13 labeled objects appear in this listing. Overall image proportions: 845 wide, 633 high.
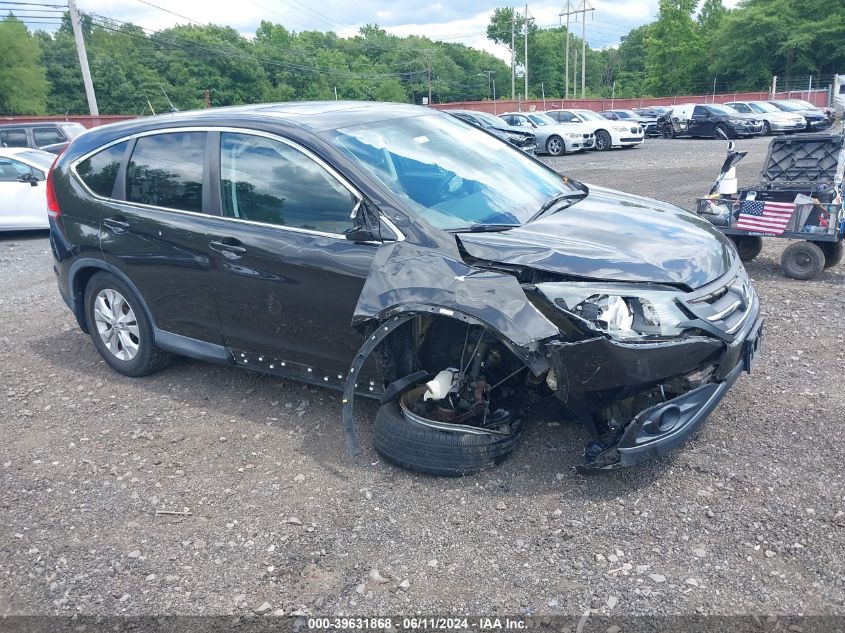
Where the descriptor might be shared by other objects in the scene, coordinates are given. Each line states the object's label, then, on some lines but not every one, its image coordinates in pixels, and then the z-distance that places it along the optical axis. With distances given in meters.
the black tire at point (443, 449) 3.47
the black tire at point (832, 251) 6.75
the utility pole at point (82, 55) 28.64
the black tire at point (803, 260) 6.59
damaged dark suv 3.14
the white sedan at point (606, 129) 23.91
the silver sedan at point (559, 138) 22.98
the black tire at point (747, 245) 7.38
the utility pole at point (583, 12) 67.22
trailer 6.60
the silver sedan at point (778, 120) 27.00
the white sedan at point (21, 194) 10.97
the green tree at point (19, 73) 55.67
